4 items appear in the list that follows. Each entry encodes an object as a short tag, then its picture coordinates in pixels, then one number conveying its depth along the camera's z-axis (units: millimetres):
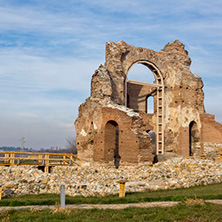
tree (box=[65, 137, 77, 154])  50606
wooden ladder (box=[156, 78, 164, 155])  24734
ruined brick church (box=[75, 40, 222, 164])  18781
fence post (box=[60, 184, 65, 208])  7547
